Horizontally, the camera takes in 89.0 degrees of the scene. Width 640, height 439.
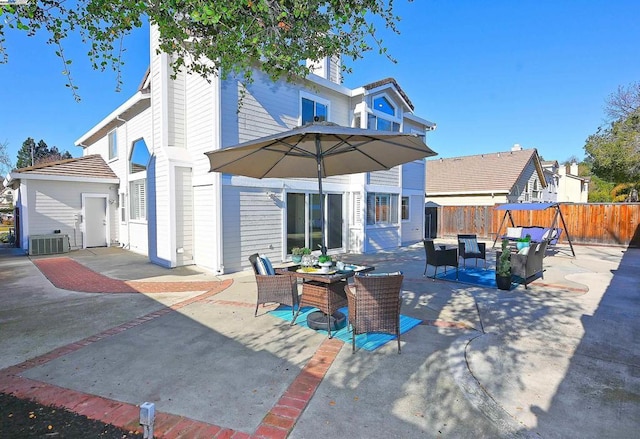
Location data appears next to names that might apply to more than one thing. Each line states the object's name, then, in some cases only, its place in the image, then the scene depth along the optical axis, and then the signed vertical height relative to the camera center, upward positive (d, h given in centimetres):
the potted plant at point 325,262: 493 -80
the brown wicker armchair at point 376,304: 393 -115
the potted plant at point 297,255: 568 -79
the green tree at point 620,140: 1432 +333
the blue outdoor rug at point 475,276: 759 -173
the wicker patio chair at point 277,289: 514 -125
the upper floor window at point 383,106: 1284 +425
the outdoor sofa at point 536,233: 1180 -88
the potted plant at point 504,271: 693 -131
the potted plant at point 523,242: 910 -93
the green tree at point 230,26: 420 +268
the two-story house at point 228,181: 884 +95
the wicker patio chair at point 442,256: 796 -113
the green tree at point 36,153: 4766 +874
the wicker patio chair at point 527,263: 714 -118
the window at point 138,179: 1166 +115
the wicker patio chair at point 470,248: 942 -113
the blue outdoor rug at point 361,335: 430 -175
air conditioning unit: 1178 -124
